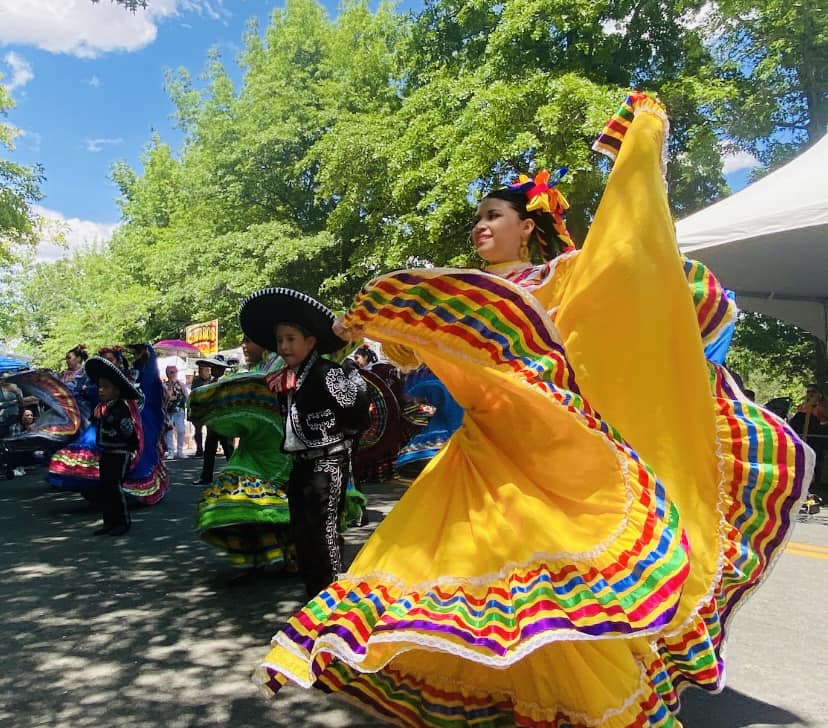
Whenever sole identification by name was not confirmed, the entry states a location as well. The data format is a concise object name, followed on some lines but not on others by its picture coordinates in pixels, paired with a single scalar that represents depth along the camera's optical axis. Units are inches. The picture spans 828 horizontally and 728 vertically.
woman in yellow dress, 72.5
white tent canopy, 267.7
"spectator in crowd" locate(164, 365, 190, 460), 496.4
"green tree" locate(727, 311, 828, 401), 558.6
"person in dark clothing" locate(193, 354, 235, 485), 291.9
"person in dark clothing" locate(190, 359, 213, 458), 440.7
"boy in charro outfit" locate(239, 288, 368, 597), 137.9
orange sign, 780.6
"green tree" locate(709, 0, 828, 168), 470.6
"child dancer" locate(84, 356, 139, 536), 259.8
